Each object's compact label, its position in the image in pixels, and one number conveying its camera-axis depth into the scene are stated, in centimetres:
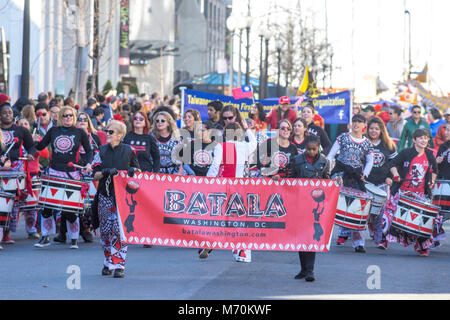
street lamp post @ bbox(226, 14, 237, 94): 3738
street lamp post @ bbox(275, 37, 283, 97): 4391
